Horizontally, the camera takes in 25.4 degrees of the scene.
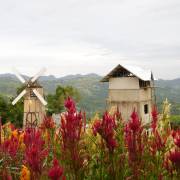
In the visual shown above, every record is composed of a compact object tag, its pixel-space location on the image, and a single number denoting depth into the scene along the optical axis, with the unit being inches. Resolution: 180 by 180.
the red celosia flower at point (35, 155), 65.0
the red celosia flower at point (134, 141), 88.2
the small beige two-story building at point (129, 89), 1566.2
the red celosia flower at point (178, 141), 87.5
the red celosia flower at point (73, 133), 80.4
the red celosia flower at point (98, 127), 91.7
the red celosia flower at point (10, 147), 94.8
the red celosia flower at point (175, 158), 82.4
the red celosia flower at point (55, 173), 63.1
